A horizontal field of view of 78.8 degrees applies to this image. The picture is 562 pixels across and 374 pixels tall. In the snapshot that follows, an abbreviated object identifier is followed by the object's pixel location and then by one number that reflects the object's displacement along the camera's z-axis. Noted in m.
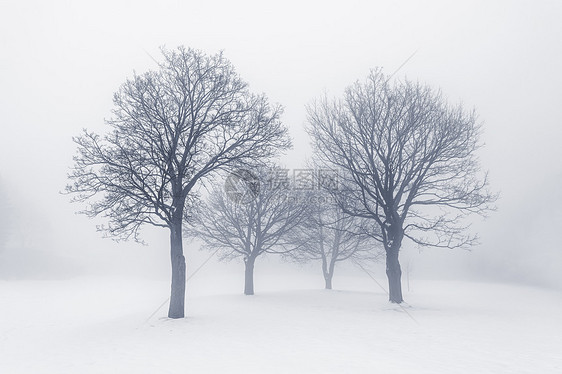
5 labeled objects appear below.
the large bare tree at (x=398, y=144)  19.97
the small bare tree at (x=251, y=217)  26.88
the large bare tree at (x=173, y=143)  15.34
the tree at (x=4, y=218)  53.67
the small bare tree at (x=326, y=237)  26.55
